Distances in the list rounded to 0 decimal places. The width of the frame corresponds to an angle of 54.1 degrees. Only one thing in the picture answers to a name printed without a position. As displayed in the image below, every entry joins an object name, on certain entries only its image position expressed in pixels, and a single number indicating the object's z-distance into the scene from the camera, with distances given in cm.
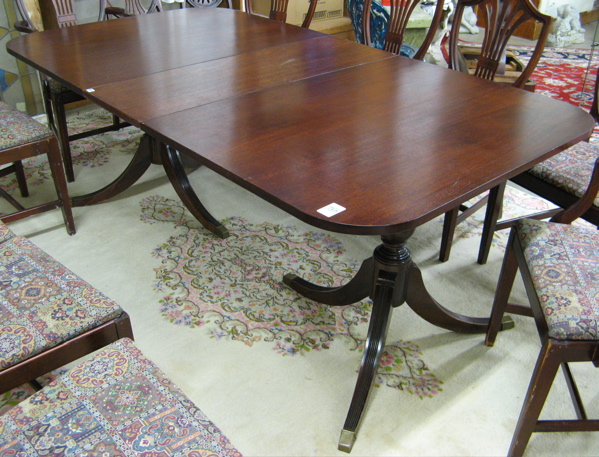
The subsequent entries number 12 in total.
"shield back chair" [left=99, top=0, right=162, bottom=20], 307
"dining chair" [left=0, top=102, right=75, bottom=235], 212
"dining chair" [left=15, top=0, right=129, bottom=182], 257
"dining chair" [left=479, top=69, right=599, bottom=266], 186
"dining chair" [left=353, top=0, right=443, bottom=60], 251
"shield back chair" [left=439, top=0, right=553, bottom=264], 213
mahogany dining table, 130
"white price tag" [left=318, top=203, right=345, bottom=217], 119
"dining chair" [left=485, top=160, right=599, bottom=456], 127
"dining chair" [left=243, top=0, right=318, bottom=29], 307
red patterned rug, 384
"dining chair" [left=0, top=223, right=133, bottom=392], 124
